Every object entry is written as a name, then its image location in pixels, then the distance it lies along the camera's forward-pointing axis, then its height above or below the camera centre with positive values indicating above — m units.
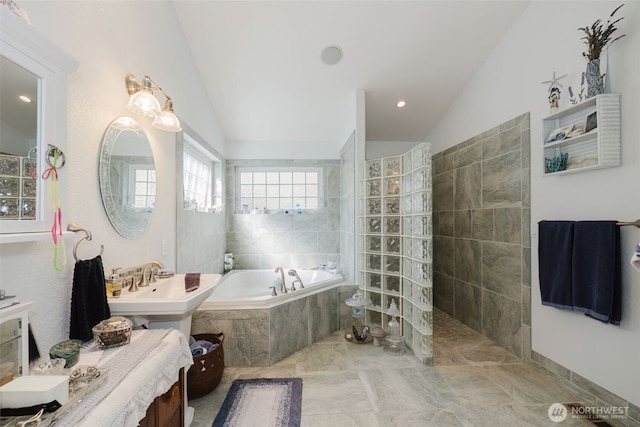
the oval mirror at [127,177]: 1.58 +0.26
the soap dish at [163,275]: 2.00 -0.41
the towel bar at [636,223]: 1.61 -0.05
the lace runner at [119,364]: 0.81 -0.56
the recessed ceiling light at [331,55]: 2.78 +1.64
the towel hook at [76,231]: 1.29 -0.06
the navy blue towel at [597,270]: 1.72 -0.36
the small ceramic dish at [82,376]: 0.90 -0.54
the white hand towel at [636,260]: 1.49 -0.24
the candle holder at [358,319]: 2.81 -1.13
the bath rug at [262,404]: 1.73 -1.27
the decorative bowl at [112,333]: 1.20 -0.50
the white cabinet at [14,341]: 0.89 -0.41
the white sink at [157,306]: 1.45 -0.47
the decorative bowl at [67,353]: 1.03 -0.50
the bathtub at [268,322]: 2.38 -0.95
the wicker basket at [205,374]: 1.91 -1.10
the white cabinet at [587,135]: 1.73 +0.54
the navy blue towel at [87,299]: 1.26 -0.38
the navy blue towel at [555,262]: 1.97 -0.34
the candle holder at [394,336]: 2.61 -1.15
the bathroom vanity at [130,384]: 0.82 -0.57
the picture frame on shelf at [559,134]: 2.01 +0.60
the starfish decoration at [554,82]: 2.12 +1.02
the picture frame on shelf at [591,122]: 1.81 +0.61
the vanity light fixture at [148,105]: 1.68 +0.70
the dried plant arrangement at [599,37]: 1.72 +1.13
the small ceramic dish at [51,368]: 0.92 -0.50
